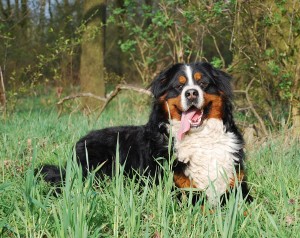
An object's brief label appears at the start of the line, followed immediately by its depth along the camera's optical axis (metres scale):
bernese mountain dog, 3.61
